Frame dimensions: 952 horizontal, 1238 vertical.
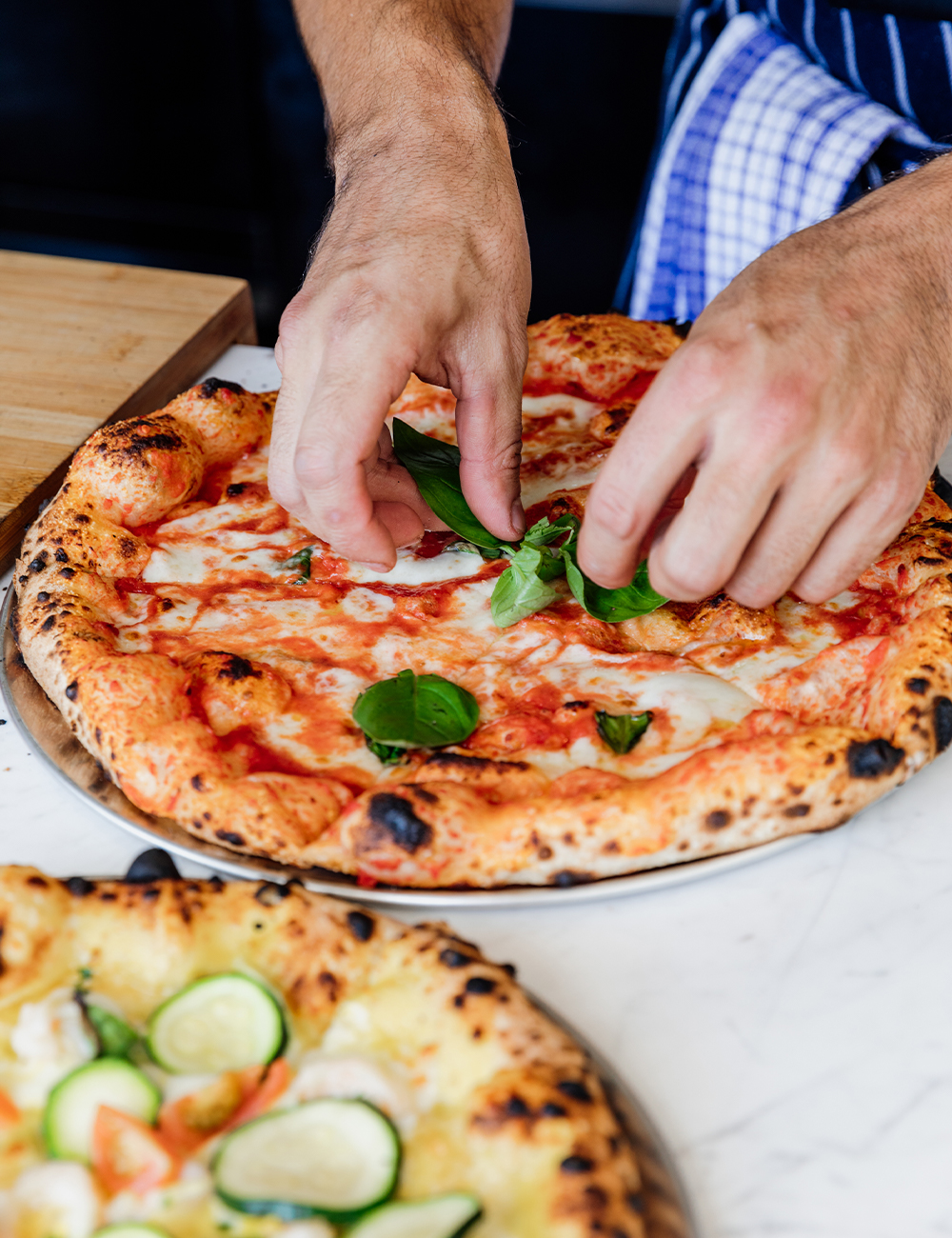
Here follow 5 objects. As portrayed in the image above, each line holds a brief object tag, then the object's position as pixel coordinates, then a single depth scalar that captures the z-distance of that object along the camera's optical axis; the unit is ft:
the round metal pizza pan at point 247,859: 1.96
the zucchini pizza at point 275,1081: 1.69
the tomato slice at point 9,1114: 1.75
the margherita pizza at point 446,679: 2.00
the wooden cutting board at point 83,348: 2.75
